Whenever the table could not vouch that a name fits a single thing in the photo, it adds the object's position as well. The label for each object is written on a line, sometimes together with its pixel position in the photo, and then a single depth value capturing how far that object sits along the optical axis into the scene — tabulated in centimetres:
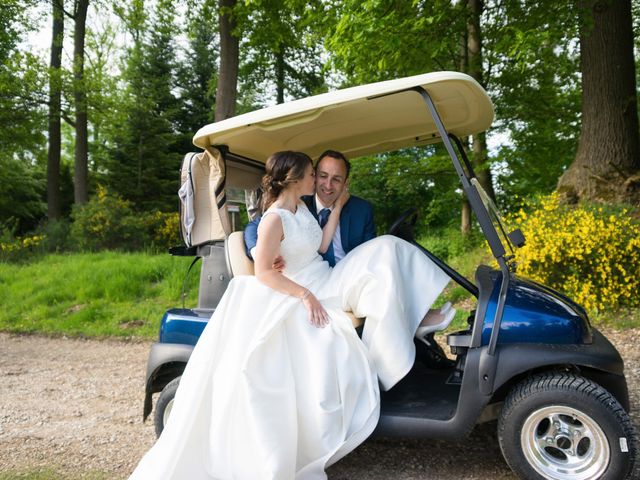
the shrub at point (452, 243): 980
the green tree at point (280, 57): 1077
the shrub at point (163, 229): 1402
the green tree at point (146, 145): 1691
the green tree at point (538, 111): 938
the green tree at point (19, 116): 1295
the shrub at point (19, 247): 1154
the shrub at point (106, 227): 1263
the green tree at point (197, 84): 1888
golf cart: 234
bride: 242
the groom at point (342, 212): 321
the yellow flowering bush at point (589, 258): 545
